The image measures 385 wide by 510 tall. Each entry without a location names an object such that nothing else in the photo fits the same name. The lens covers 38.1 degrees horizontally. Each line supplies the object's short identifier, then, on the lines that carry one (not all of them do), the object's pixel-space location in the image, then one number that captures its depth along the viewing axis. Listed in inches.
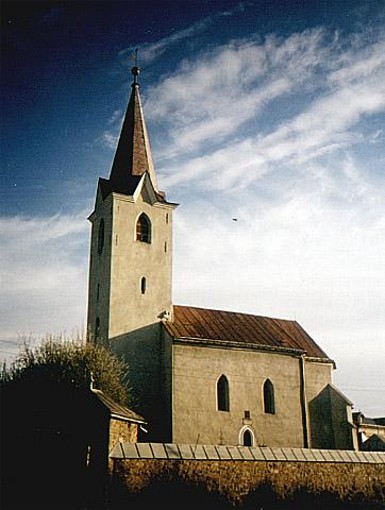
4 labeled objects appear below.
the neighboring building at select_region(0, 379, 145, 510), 701.3
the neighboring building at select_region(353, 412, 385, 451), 1492.4
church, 1222.9
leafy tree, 1052.5
